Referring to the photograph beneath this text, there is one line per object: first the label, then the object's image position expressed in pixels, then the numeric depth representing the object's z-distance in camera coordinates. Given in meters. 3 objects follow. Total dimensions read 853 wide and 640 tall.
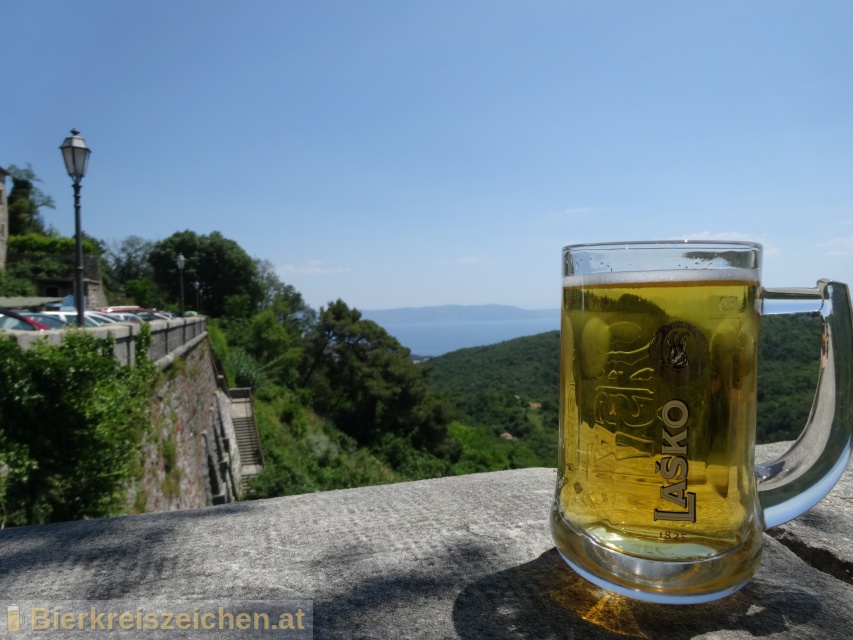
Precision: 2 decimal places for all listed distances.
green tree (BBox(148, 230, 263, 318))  50.03
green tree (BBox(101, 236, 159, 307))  52.06
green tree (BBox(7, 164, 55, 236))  41.94
